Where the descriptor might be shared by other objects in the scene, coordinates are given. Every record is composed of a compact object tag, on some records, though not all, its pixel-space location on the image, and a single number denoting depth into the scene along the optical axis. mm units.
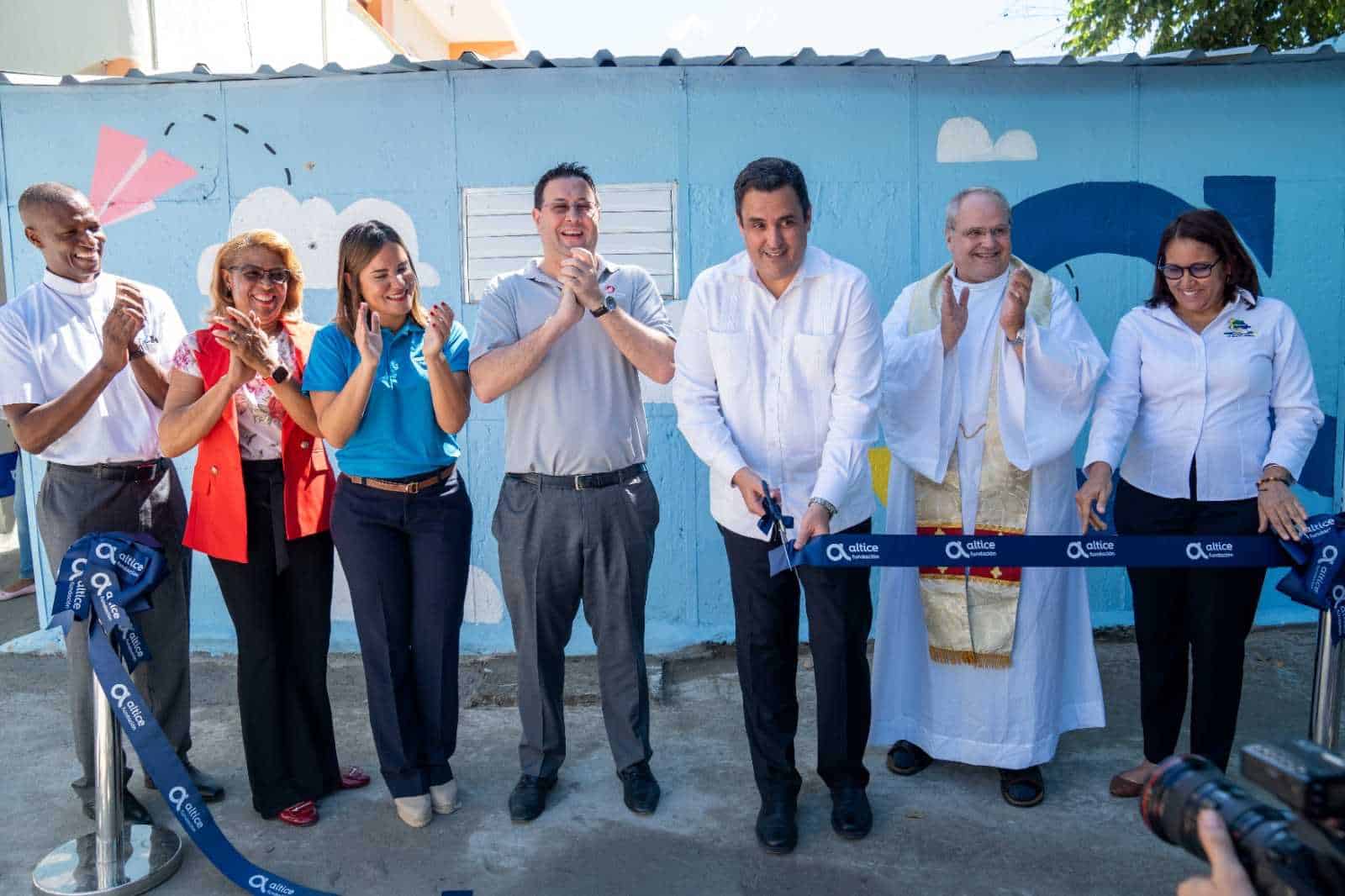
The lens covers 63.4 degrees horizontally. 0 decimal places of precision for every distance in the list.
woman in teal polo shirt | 3334
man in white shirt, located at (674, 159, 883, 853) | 3229
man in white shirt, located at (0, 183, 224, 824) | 3377
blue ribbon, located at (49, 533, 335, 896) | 3080
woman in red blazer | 3354
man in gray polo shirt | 3436
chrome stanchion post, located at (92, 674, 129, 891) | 3148
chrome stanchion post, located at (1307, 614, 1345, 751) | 3076
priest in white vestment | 3506
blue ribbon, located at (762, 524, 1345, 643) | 3059
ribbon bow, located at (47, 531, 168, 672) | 3102
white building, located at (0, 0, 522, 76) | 6684
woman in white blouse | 3354
